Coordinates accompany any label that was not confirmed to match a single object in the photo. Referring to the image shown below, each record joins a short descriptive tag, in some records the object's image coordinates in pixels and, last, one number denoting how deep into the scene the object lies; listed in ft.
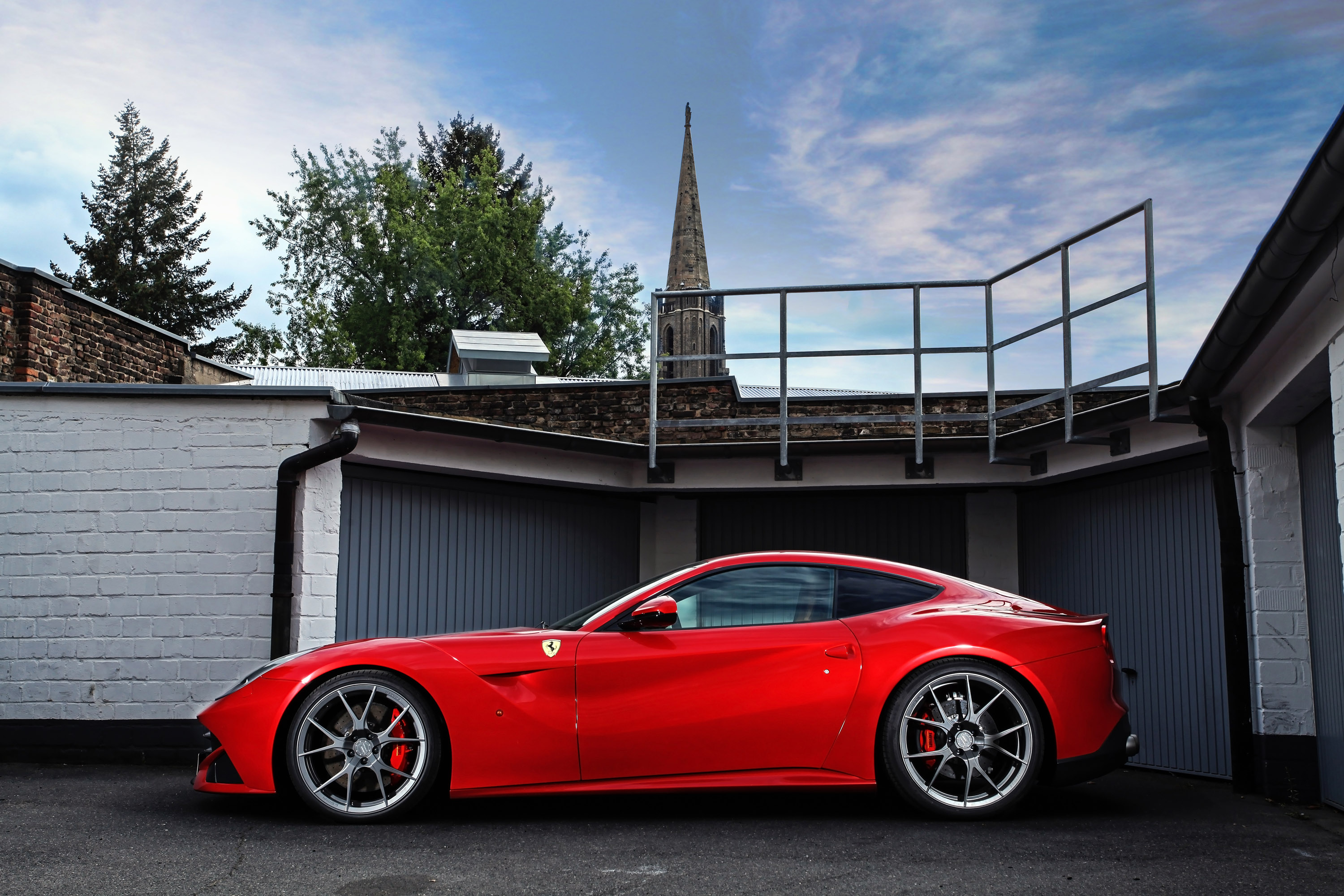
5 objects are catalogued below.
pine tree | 126.21
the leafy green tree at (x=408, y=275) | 115.75
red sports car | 15.76
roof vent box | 69.36
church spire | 142.00
